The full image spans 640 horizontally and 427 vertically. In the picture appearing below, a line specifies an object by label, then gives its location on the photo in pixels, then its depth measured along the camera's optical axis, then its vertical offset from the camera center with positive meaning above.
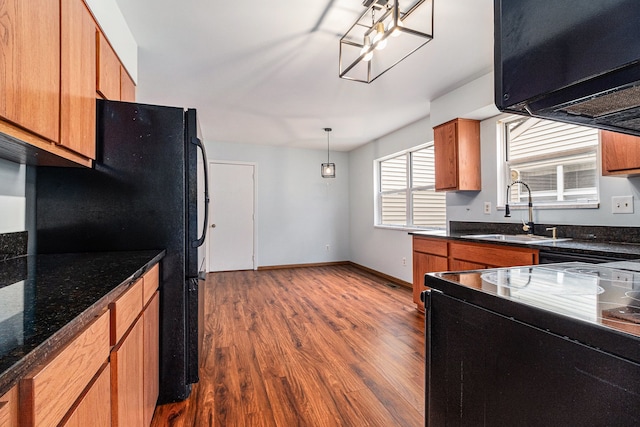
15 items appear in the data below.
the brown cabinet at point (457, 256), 2.23 -0.33
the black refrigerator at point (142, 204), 1.69 +0.08
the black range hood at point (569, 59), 0.52 +0.29
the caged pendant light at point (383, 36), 1.65 +1.29
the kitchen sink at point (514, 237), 2.43 -0.18
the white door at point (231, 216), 5.41 +0.02
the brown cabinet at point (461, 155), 3.21 +0.64
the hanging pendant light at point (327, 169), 5.08 +0.78
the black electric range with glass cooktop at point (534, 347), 0.53 -0.27
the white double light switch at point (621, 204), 2.15 +0.09
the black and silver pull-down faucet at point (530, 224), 2.72 -0.06
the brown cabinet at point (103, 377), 0.56 -0.40
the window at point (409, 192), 4.27 +0.37
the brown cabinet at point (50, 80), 0.98 +0.53
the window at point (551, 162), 2.50 +0.48
